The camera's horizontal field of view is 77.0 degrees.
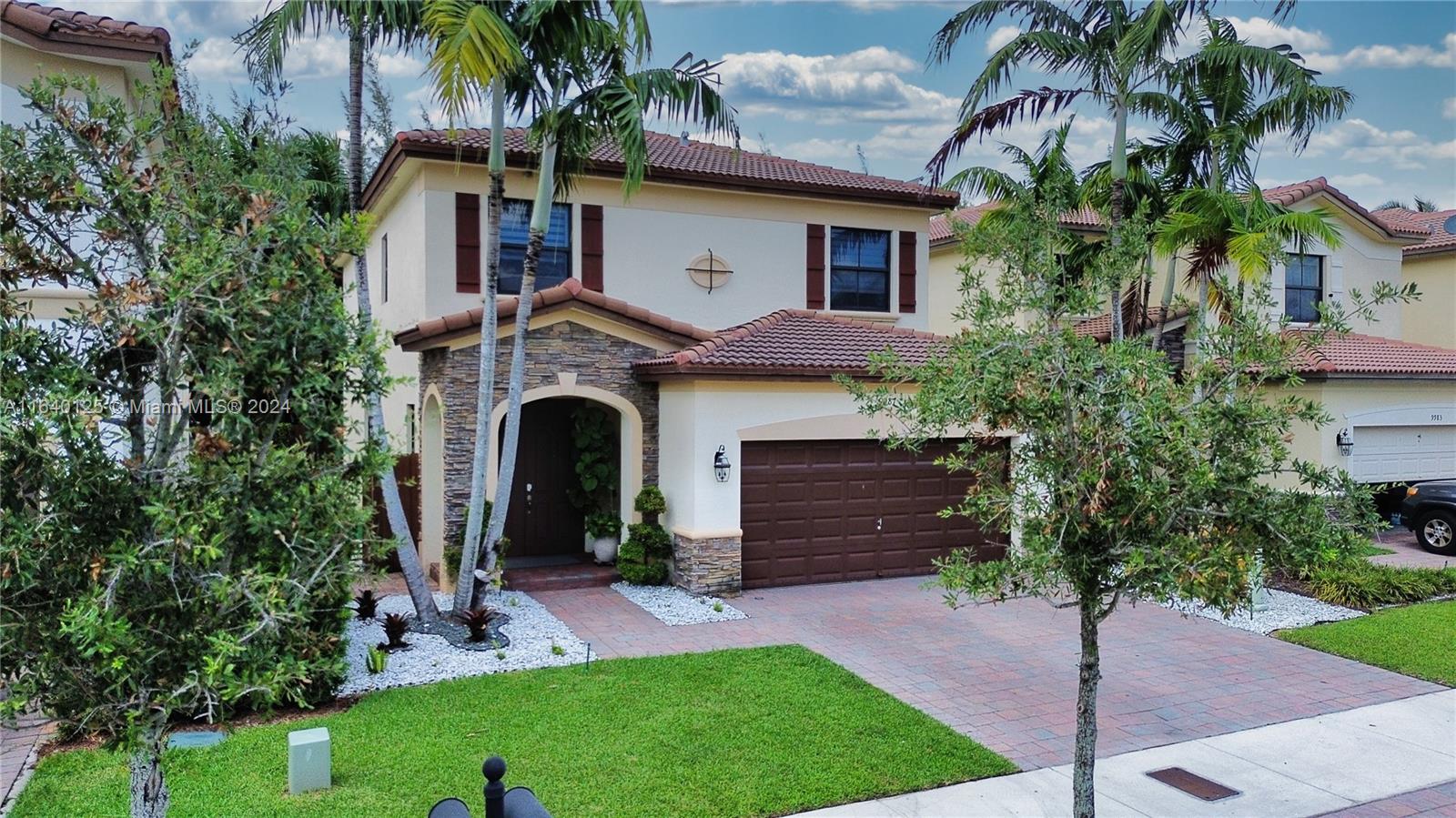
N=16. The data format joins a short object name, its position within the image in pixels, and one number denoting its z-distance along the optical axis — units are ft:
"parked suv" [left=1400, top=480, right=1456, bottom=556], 58.03
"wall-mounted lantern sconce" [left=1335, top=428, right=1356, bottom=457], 60.80
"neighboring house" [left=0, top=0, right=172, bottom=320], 30.25
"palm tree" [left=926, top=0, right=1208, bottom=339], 44.24
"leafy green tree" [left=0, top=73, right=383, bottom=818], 12.94
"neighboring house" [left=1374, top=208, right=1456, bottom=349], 84.38
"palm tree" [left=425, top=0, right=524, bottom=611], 29.71
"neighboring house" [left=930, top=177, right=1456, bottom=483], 62.85
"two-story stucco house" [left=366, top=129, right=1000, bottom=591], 45.34
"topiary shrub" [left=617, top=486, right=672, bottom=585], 46.26
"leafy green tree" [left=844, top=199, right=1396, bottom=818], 17.26
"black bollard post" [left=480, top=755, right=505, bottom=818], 11.34
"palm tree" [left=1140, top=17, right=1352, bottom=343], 44.45
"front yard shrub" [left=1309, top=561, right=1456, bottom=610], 44.14
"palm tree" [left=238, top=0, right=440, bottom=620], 32.07
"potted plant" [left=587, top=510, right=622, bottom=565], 49.24
